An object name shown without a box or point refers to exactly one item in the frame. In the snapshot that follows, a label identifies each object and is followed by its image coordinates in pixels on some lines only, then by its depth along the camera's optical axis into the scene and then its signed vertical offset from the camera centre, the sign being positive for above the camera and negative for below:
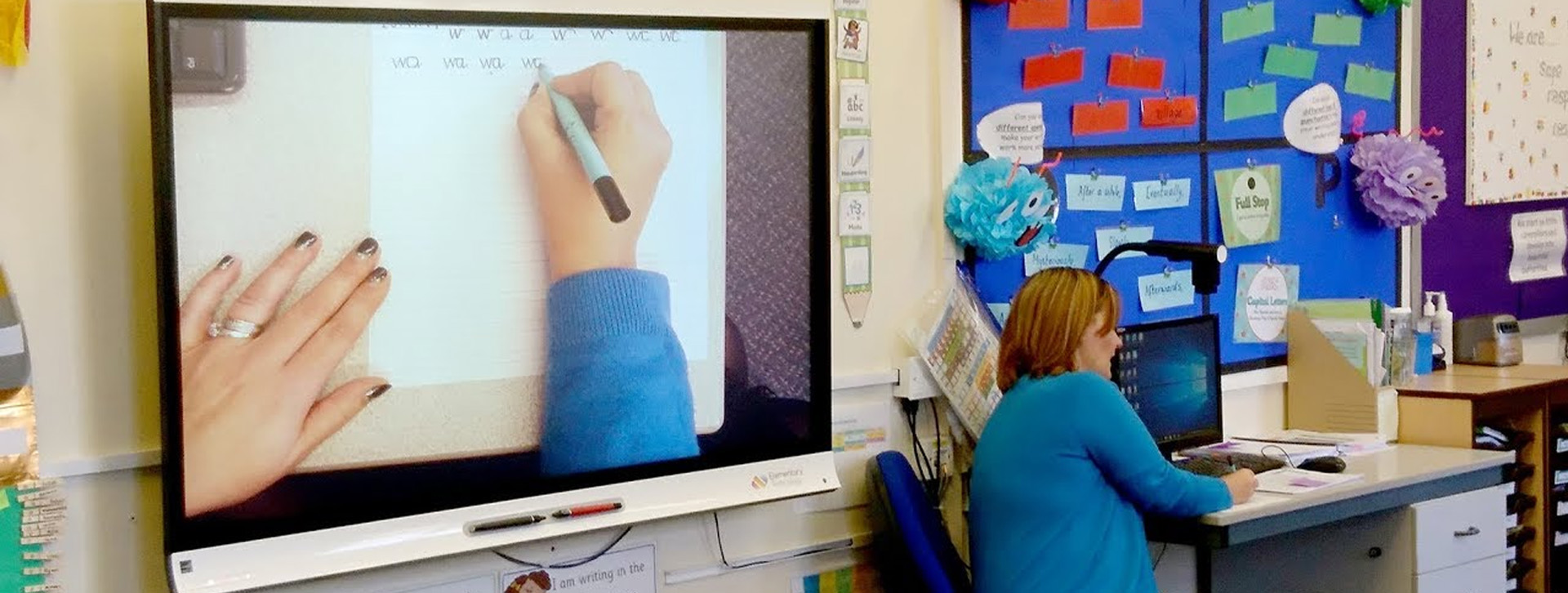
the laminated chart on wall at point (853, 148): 3.29 +0.16
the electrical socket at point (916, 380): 3.39 -0.30
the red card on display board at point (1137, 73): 3.78 +0.35
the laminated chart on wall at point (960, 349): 3.41 -0.24
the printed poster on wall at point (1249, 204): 4.05 +0.05
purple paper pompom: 4.32 +0.12
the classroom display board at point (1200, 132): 3.59 +0.21
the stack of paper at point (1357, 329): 4.09 -0.25
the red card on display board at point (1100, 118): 3.69 +0.24
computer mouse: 3.59 -0.51
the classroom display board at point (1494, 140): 4.66 +0.23
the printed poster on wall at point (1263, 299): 4.13 -0.18
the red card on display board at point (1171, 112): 3.85 +0.26
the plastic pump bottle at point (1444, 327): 4.59 -0.28
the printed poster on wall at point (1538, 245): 4.94 -0.07
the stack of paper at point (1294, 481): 3.41 -0.52
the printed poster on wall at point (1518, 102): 4.75 +0.35
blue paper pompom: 3.37 +0.05
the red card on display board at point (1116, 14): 3.72 +0.47
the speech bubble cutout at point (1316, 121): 4.21 +0.26
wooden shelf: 4.02 -0.46
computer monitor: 3.63 -0.33
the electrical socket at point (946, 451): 3.48 -0.46
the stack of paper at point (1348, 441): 3.93 -0.51
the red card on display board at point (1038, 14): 3.56 +0.45
